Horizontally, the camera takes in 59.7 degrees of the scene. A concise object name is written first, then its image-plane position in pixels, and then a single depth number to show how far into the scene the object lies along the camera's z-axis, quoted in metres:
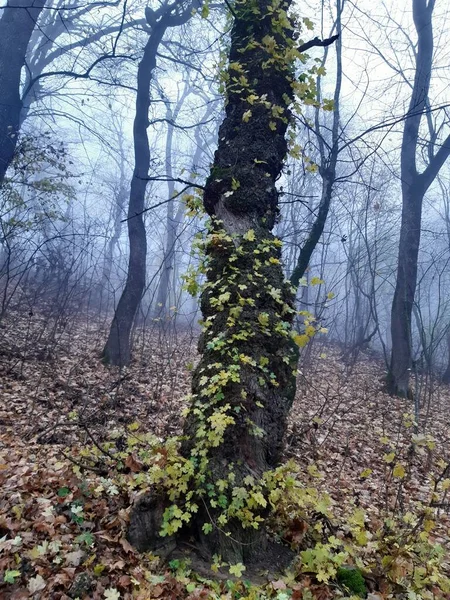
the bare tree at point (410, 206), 8.98
